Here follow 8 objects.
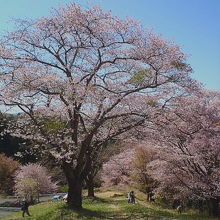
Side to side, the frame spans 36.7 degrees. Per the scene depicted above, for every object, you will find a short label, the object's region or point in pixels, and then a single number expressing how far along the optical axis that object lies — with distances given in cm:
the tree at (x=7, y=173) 5359
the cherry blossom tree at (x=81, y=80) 1509
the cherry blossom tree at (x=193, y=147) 1644
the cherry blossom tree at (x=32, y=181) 4053
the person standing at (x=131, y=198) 2828
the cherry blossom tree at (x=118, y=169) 4327
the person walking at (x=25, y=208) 2006
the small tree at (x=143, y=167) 3518
